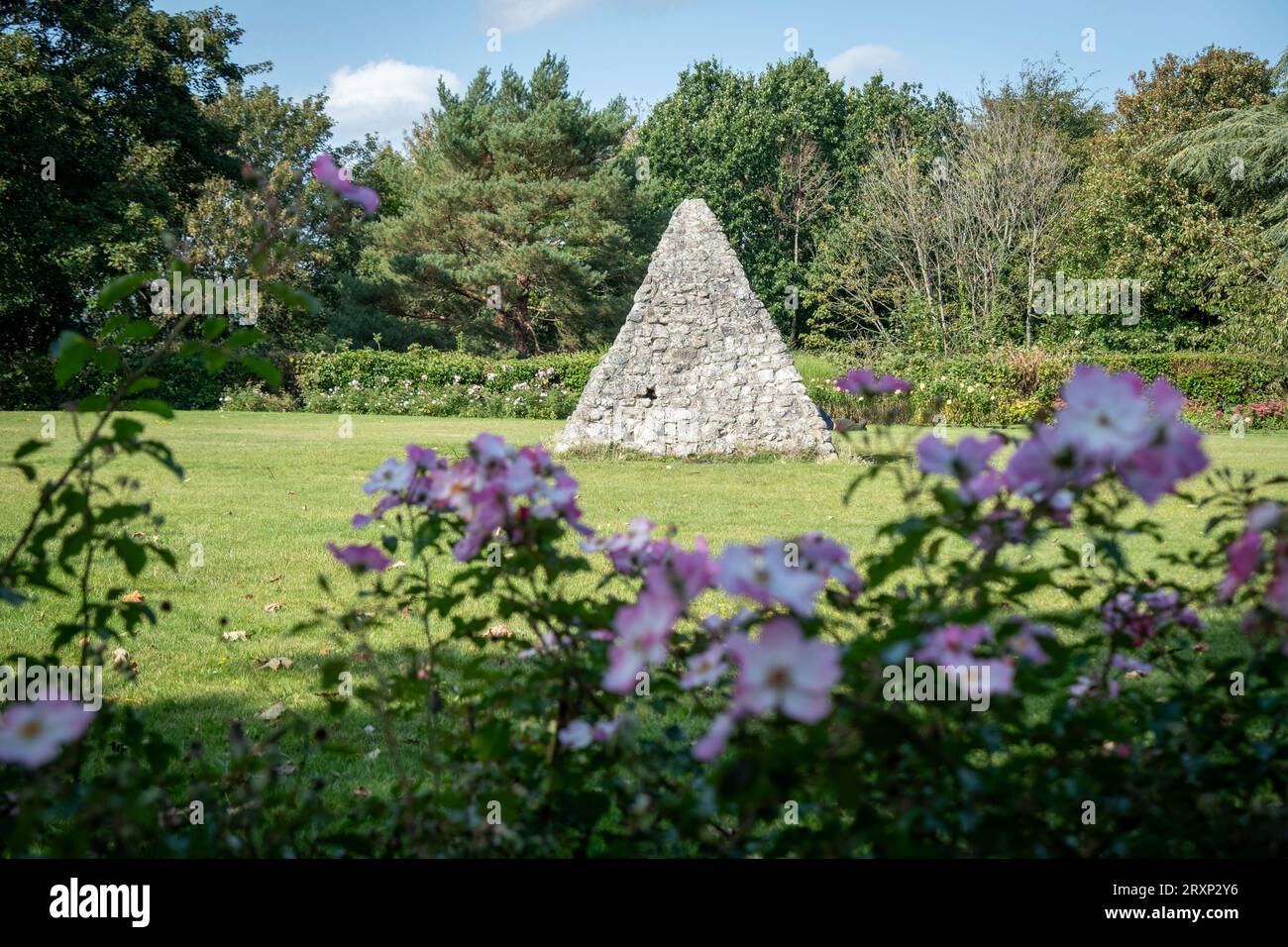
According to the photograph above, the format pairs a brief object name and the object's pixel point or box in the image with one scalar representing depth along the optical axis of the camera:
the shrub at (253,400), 22.48
